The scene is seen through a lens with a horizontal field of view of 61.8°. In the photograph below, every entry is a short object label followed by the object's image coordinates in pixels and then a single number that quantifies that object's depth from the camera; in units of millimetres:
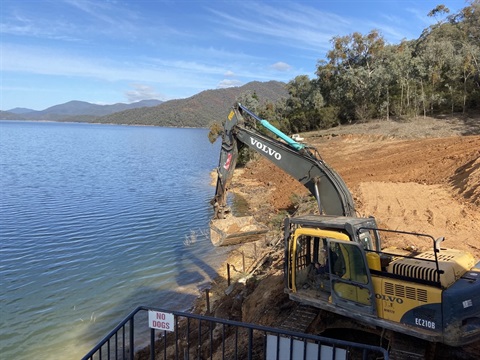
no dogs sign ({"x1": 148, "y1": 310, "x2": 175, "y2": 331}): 4877
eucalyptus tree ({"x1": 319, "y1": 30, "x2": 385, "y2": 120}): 38438
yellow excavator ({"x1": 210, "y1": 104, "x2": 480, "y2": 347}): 5168
